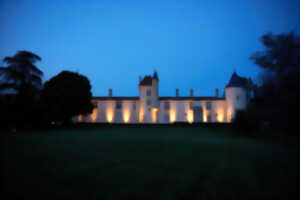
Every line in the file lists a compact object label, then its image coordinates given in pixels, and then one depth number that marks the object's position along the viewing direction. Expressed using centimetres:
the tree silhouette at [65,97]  2623
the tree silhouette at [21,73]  2698
